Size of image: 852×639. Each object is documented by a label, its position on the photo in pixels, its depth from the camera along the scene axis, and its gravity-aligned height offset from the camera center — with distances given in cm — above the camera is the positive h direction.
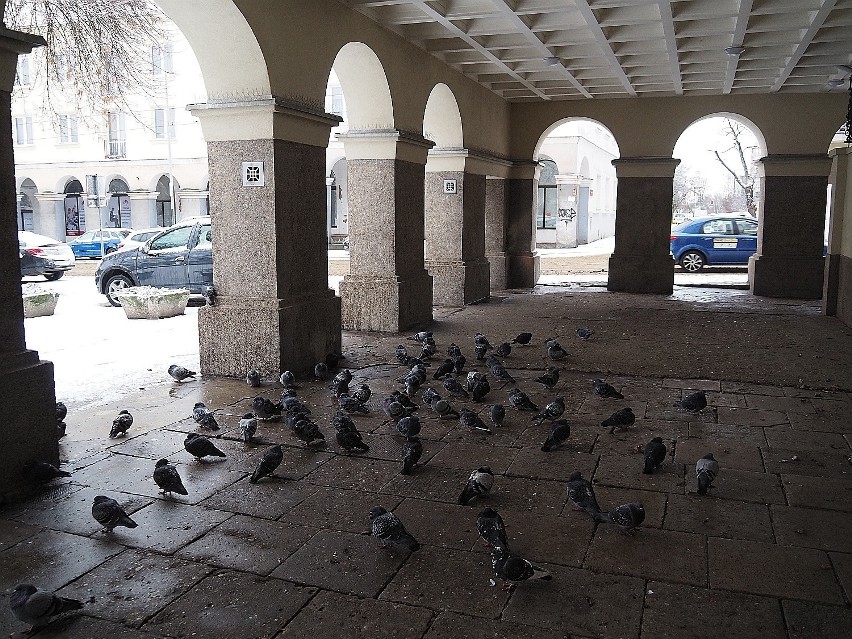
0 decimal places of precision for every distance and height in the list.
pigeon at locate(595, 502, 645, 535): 376 -146
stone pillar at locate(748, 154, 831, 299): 1381 +9
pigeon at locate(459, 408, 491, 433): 549 -142
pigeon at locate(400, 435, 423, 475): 470 -144
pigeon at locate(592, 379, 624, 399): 643 -139
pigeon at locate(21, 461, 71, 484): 436 -143
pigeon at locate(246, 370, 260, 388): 688 -138
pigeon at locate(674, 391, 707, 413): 597 -139
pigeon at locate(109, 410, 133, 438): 539 -142
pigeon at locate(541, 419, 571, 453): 509 -142
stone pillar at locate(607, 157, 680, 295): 1455 +11
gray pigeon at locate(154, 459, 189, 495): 419 -141
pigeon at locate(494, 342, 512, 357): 809 -131
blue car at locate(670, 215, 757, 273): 1870 -27
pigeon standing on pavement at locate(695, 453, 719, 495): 433 -143
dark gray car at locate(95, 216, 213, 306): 1352 -61
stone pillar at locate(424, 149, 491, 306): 1250 +7
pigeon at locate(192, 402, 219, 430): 550 -140
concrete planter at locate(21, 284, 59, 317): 1194 -117
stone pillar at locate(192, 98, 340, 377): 693 -5
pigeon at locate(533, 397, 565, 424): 566 -138
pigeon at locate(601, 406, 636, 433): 554 -141
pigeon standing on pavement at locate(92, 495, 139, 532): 375 -144
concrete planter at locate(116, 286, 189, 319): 1151 -113
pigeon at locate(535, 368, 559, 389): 677 -136
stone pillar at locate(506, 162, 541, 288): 1554 +9
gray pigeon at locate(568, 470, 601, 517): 402 -146
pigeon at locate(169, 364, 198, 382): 699 -135
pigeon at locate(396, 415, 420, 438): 528 -140
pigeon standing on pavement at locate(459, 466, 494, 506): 427 -148
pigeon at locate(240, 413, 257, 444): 525 -141
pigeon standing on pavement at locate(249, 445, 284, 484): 452 -143
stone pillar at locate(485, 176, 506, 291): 1535 +3
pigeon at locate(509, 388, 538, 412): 611 -141
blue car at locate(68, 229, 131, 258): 2866 -48
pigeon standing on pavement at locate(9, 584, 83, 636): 288 -147
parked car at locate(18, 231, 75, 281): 1786 -52
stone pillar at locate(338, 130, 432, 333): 951 +3
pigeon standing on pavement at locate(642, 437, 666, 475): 468 -142
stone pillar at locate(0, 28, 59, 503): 422 -80
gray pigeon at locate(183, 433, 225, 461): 483 -142
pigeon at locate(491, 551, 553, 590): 322 -149
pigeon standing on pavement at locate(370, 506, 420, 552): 359 -147
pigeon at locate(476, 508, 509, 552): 344 -144
